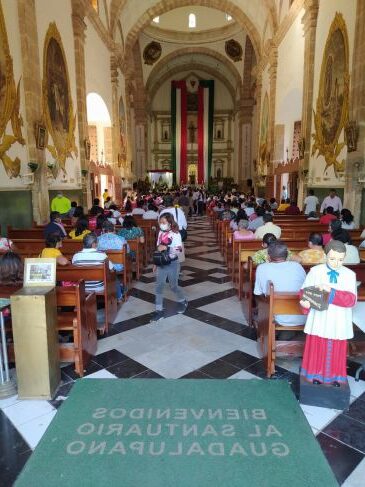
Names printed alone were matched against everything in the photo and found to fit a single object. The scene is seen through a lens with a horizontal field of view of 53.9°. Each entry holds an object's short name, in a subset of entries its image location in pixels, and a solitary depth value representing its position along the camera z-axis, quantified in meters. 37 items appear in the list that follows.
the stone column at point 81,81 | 11.02
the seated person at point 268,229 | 6.26
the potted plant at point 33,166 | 8.19
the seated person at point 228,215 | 9.56
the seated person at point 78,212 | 7.91
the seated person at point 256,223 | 7.77
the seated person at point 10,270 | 3.45
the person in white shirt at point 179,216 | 6.68
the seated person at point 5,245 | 5.36
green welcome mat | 2.23
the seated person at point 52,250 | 4.31
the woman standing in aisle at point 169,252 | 4.89
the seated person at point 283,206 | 11.43
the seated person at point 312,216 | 8.94
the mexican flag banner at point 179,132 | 30.78
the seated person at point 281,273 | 3.48
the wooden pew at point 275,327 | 3.25
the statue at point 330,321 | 2.65
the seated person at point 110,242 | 5.49
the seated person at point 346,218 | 6.72
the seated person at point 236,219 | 7.55
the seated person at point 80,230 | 6.10
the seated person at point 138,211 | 11.11
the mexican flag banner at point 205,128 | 30.81
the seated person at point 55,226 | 6.20
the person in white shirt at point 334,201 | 9.21
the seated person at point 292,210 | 10.63
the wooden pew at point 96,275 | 4.12
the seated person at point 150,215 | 9.60
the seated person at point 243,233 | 6.34
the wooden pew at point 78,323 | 3.37
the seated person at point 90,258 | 4.39
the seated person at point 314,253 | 4.53
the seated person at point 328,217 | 7.71
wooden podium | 2.94
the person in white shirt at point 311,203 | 10.73
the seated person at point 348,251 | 4.70
